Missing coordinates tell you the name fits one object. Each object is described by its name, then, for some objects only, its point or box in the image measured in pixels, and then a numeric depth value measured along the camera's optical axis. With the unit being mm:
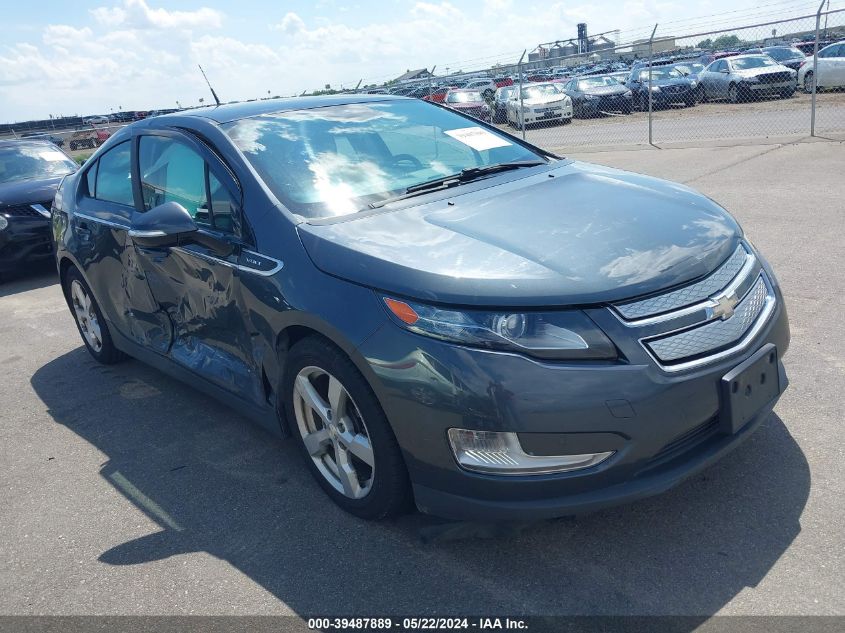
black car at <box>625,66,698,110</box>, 22344
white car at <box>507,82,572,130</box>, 20297
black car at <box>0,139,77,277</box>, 8531
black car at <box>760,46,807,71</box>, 22266
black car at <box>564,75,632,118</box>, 22297
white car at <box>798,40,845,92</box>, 19188
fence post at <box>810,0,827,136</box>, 11742
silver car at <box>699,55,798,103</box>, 20109
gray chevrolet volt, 2436
